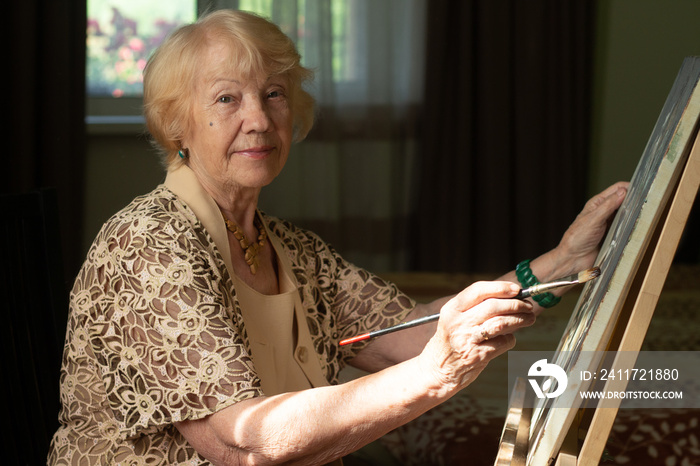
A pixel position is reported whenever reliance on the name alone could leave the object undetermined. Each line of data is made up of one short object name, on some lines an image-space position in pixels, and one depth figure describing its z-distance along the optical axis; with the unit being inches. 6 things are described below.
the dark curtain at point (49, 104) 176.0
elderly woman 73.4
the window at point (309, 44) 190.7
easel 64.8
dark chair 83.5
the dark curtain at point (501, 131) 194.3
